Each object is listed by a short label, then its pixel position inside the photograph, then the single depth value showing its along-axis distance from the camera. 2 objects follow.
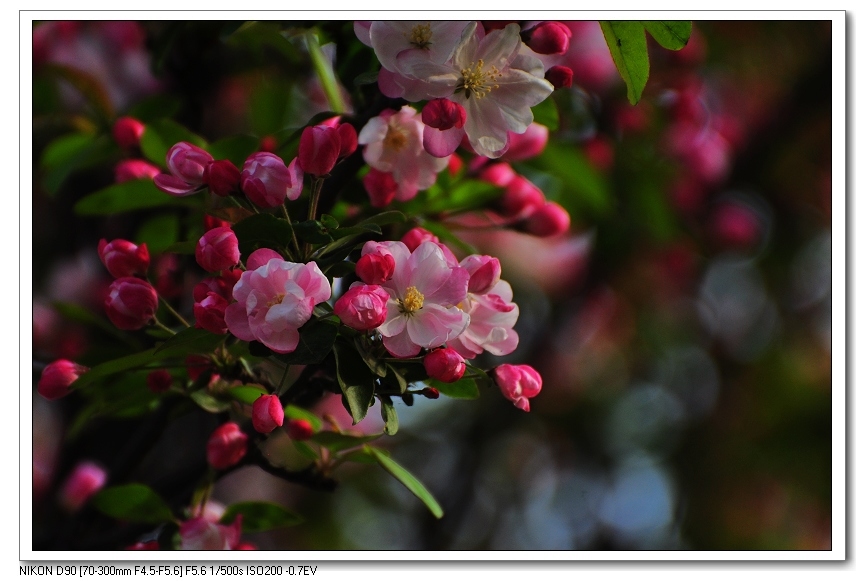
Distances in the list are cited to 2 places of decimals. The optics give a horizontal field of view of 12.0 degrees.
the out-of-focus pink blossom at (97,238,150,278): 1.48
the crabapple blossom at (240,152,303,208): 1.45
